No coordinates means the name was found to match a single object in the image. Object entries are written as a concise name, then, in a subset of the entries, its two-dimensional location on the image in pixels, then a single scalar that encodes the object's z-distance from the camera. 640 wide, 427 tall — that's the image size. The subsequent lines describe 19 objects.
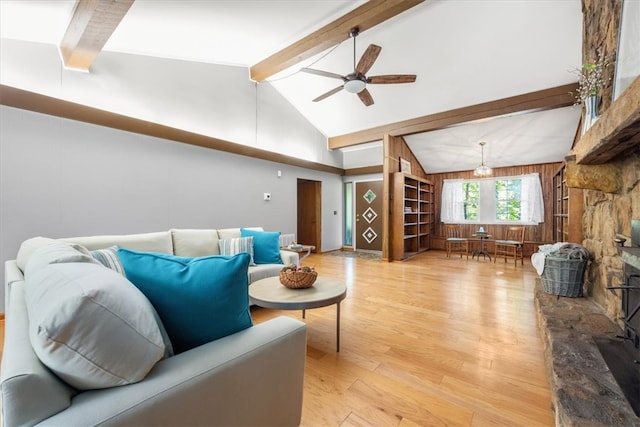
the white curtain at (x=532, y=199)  6.23
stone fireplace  1.11
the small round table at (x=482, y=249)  6.10
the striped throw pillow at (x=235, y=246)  3.09
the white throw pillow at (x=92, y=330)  0.62
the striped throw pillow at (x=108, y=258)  1.58
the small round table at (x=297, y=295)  1.79
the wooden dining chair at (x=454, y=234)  7.20
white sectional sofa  0.58
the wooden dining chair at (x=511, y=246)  6.21
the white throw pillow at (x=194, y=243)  2.93
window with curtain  6.31
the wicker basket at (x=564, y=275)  2.32
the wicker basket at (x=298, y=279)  2.04
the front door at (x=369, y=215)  7.14
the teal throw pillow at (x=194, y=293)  0.95
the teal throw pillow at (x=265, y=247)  3.24
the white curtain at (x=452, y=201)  7.25
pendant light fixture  5.74
